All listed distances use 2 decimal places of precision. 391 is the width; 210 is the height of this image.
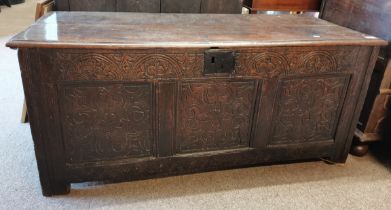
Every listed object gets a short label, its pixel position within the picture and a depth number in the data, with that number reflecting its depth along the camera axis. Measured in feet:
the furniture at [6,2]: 16.22
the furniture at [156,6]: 5.60
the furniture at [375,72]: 4.87
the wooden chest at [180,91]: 3.77
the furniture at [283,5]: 6.03
